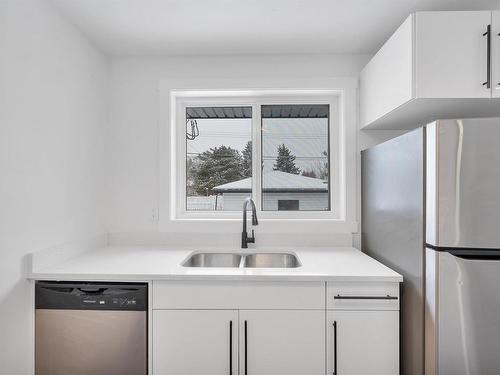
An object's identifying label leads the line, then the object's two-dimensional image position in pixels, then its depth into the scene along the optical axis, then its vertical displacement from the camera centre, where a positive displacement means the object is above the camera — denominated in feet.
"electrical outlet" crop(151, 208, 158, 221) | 7.16 -0.63
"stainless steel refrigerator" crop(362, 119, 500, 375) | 4.02 -0.80
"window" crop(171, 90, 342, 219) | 7.47 +0.86
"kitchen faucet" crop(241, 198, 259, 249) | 6.73 -1.04
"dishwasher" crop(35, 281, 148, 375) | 4.89 -2.33
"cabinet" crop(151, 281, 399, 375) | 4.86 -2.28
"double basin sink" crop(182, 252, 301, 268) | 6.88 -1.66
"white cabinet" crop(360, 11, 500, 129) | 4.43 +2.00
